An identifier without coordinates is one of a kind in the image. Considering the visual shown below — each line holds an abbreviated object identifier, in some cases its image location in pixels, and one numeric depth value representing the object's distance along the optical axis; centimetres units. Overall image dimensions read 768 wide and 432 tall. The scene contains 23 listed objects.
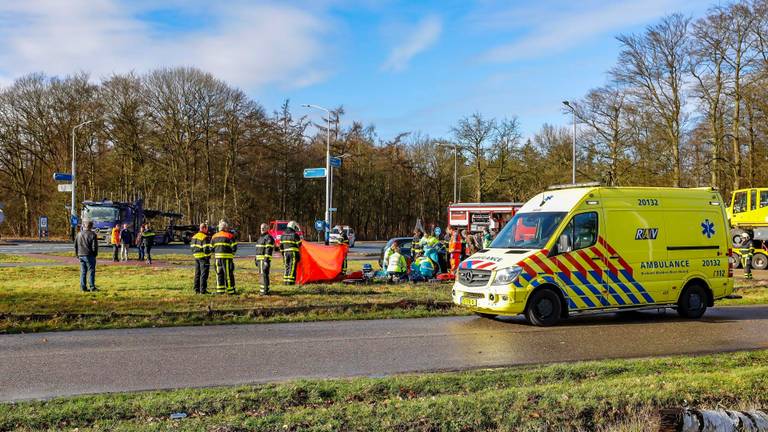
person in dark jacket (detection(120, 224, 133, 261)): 2706
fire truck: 4283
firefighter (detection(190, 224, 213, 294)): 1539
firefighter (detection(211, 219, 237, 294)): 1512
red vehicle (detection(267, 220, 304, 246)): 4161
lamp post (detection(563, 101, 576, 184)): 4356
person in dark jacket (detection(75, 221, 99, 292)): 1568
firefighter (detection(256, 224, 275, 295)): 1527
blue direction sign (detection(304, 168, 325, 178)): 3440
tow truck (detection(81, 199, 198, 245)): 3950
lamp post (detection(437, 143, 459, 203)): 6052
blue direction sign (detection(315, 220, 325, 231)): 3744
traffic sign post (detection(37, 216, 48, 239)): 4800
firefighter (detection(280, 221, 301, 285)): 1700
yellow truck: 2661
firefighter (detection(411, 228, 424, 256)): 2011
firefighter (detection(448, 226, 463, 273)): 2072
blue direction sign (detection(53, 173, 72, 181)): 3940
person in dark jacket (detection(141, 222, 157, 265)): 2555
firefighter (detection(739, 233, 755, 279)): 2508
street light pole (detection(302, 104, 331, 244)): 3598
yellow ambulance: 1130
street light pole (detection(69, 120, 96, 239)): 4100
